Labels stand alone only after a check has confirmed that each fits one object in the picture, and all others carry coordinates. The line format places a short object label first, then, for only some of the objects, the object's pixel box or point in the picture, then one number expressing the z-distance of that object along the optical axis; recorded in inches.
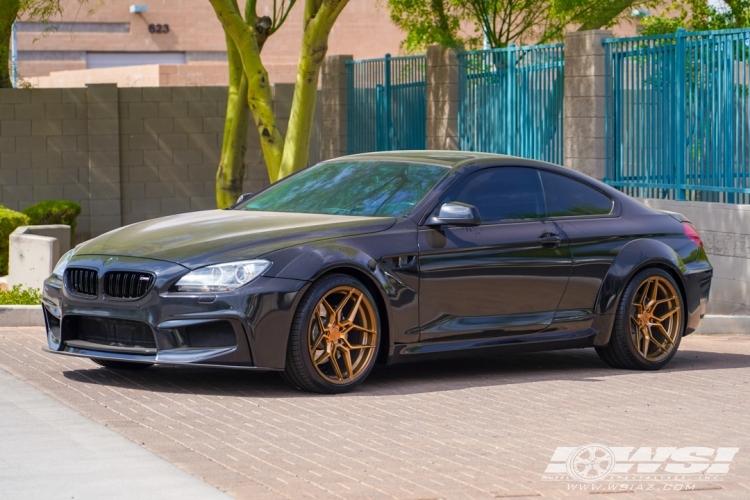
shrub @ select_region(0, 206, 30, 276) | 645.3
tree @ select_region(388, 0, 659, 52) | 869.2
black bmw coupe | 315.9
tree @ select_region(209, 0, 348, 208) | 591.5
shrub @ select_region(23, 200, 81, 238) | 805.9
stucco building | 1851.6
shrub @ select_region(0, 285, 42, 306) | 502.0
